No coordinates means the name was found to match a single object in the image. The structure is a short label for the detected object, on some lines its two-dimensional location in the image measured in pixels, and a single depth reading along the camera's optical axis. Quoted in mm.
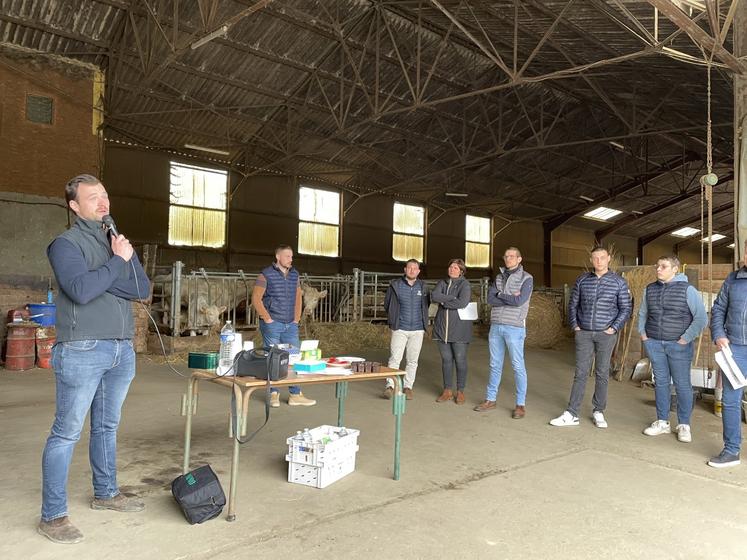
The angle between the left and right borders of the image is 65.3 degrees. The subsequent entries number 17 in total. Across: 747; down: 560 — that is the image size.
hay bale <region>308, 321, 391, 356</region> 11234
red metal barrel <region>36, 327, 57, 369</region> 8677
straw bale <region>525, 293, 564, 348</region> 12719
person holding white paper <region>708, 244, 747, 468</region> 4449
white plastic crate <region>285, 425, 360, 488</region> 3684
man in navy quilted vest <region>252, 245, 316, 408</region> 6027
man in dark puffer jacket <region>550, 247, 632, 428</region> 5547
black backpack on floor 3047
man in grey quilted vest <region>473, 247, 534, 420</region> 5934
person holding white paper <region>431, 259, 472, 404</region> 6480
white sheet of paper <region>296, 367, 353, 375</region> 3727
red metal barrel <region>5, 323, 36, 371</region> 8422
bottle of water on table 3527
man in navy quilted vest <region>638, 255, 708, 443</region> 5145
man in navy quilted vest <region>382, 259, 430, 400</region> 6617
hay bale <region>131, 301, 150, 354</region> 9789
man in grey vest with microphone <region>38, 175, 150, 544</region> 2762
